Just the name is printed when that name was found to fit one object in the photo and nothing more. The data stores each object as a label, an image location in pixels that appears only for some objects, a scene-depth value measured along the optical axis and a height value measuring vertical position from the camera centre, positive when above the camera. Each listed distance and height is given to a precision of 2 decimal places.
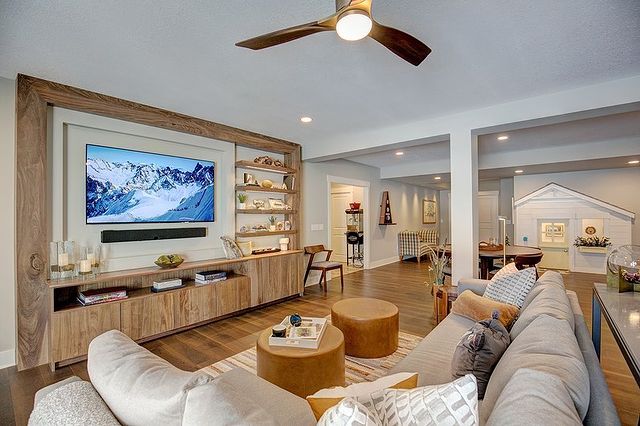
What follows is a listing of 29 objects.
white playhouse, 6.14 -0.26
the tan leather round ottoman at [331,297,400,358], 2.65 -1.02
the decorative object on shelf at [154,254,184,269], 3.35 -0.49
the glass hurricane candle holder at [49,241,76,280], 2.83 -0.41
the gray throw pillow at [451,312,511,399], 1.37 -0.64
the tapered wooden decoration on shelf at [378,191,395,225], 7.52 +0.09
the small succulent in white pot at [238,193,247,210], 4.45 +0.23
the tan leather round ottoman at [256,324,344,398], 1.94 -0.99
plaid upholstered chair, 7.96 -0.81
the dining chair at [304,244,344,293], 5.12 -0.85
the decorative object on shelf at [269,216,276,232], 4.90 -0.12
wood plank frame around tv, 2.58 +0.05
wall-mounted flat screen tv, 3.12 +0.35
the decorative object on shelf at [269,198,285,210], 4.88 +0.19
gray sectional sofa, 0.74 -0.49
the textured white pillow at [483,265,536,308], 2.27 -0.58
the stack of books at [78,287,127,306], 2.78 -0.73
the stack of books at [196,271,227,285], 3.62 -0.74
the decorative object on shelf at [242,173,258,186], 4.48 +0.54
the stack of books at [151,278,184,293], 3.25 -0.74
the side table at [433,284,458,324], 3.20 -0.92
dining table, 4.21 -0.56
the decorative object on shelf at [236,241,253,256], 4.34 -0.44
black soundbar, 3.19 -0.20
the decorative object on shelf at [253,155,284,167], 4.65 +0.87
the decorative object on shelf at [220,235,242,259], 4.14 -0.45
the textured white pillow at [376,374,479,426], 0.78 -0.51
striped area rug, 2.38 -1.26
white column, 3.53 +0.09
